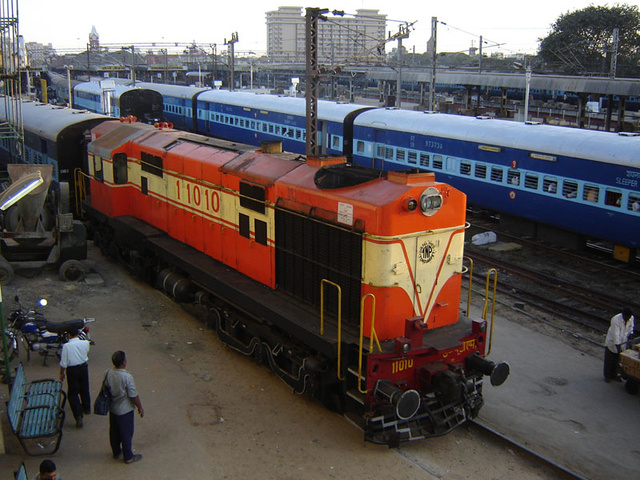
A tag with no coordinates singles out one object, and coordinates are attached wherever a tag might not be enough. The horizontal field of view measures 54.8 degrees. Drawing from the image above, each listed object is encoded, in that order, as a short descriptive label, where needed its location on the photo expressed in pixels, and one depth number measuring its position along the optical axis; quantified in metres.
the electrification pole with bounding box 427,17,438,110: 28.30
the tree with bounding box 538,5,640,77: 54.31
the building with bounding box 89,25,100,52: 117.75
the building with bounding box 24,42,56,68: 95.59
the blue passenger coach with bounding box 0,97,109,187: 18.05
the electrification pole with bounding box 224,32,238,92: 42.68
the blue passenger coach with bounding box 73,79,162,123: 28.98
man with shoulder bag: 6.98
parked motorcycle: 9.82
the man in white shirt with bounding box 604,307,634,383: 9.56
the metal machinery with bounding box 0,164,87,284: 13.78
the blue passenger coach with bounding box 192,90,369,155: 24.73
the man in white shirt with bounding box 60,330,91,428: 7.84
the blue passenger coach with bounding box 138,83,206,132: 36.88
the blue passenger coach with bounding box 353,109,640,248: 14.71
